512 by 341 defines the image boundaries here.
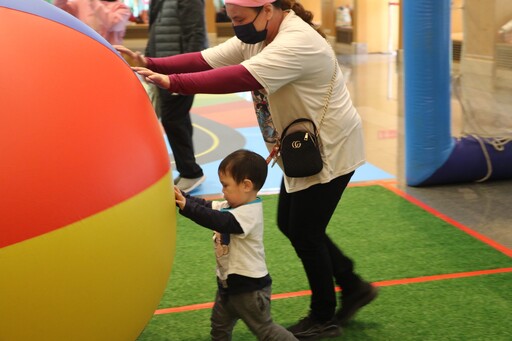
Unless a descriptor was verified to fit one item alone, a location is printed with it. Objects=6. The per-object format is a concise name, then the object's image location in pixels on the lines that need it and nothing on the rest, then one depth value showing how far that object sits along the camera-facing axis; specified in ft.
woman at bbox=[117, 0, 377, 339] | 8.59
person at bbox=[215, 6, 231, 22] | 67.72
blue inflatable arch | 17.15
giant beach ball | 6.64
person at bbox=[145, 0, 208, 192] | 17.25
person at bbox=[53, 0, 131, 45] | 16.60
